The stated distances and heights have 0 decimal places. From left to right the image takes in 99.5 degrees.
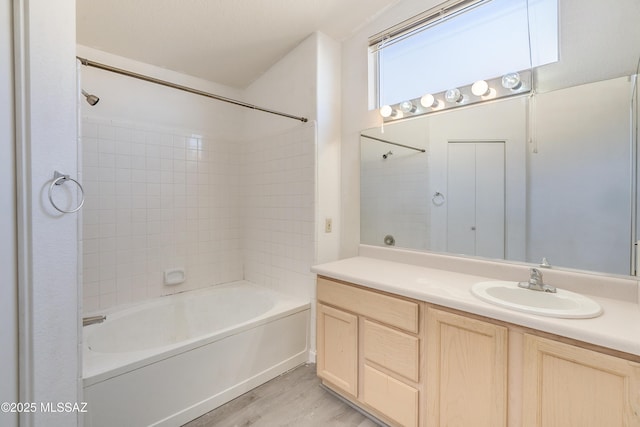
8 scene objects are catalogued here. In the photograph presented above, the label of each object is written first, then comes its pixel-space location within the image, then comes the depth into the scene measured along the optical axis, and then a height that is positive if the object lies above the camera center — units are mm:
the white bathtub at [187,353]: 1326 -889
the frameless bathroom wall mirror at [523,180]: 1166 +161
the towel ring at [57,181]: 1033 +118
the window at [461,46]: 1381 +990
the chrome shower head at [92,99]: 1479 +618
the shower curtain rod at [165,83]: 1235 +706
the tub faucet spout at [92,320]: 1525 -620
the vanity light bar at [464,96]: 1392 +665
